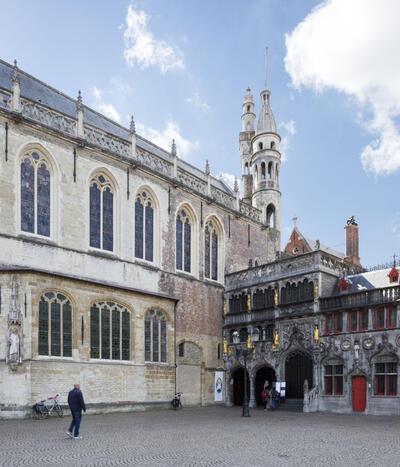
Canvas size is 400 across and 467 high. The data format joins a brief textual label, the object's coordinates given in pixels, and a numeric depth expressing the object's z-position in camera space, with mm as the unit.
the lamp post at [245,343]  29508
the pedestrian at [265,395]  28844
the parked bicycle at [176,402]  28000
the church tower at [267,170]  40969
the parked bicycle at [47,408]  20938
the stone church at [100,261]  22594
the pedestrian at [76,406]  14716
